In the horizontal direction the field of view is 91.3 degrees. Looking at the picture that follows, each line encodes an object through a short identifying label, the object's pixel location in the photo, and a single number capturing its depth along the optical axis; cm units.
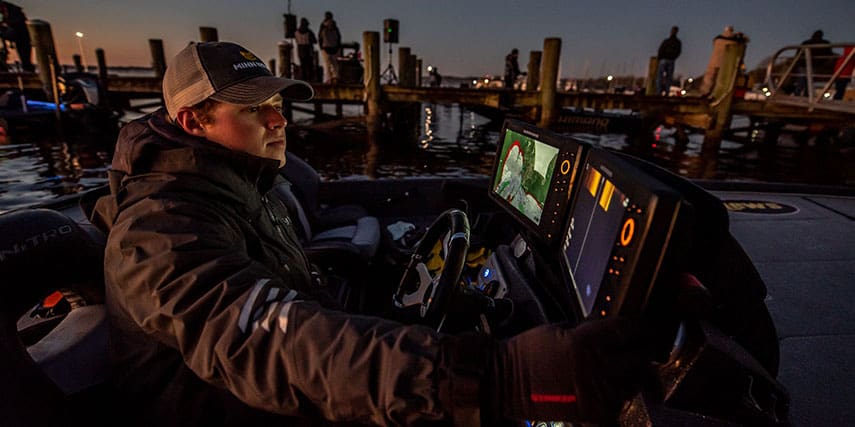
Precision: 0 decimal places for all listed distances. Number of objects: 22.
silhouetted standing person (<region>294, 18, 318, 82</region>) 1498
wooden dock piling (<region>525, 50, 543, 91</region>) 1761
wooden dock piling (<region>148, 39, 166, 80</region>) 1587
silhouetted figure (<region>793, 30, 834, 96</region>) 1089
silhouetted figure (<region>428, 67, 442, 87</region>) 2516
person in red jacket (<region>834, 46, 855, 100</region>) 1152
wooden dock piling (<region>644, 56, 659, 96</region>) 1809
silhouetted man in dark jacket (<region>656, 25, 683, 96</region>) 1292
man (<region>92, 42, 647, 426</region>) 94
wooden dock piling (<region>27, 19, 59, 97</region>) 1265
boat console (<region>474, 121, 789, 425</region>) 92
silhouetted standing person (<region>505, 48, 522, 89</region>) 2120
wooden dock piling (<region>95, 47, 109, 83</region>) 1388
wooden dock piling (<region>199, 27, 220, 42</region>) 1274
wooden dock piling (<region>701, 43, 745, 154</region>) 1176
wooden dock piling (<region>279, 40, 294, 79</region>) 1642
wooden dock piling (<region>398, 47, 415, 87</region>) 1905
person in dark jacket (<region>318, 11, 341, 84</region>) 1402
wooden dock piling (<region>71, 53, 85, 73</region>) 2489
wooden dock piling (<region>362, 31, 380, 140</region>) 1205
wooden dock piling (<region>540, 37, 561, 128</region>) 1191
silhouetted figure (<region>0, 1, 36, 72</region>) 1362
